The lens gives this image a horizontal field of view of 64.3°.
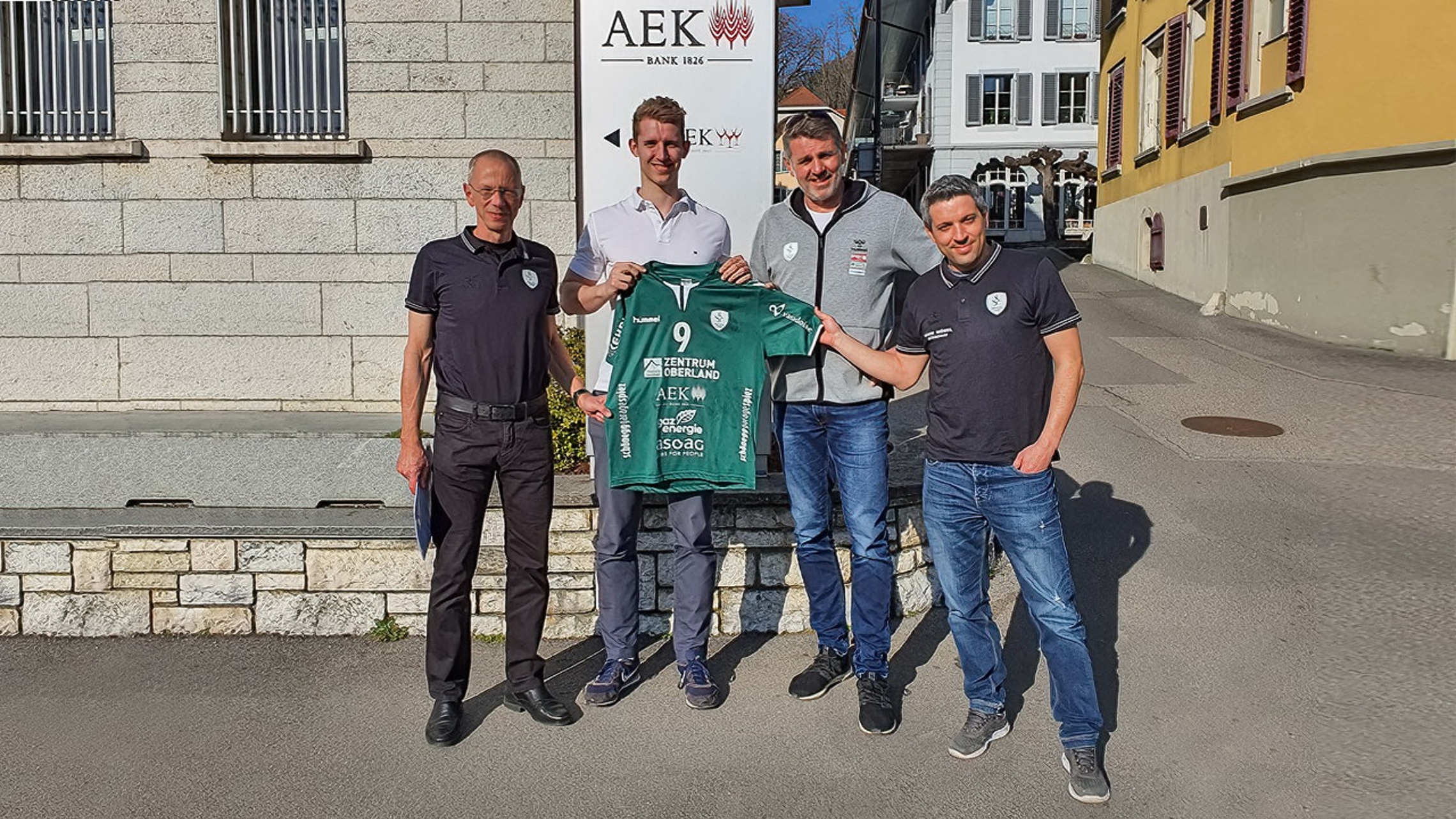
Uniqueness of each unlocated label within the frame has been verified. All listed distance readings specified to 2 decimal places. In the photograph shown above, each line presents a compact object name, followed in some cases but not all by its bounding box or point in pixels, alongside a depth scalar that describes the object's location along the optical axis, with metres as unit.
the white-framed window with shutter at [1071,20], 40.84
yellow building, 11.99
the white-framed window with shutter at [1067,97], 41.12
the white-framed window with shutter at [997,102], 41.56
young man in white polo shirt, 4.43
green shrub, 6.23
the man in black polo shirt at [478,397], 4.10
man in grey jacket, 4.25
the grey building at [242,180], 8.74
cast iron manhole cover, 8.38
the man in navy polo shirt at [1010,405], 3.65
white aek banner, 5.67
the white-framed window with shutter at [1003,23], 41.03
